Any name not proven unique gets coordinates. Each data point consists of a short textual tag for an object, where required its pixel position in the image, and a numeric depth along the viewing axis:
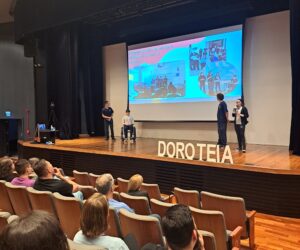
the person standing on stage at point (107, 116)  9.63
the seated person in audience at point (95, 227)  1.91
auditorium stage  4.38
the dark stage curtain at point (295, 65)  6.05
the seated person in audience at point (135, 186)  3.39
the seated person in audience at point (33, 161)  4.40
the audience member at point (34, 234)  0.77
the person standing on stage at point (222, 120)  6.97
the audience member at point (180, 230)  1.62
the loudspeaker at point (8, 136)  10.98
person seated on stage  9.45
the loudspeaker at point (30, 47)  11.50
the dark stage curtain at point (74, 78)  10.48
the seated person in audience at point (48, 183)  3.33
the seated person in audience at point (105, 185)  3.01
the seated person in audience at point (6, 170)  4.14
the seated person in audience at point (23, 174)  3.81
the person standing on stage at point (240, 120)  6.55
